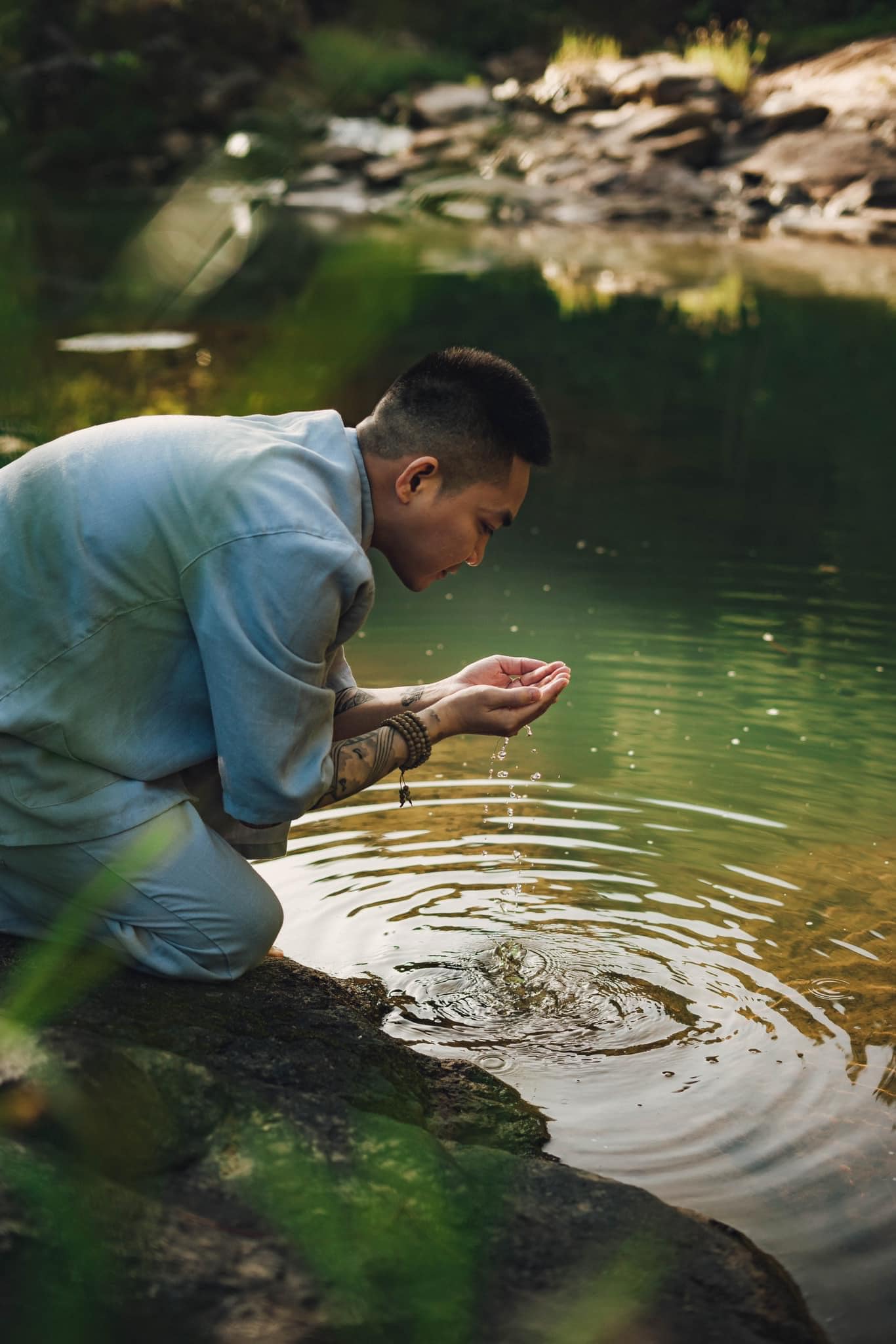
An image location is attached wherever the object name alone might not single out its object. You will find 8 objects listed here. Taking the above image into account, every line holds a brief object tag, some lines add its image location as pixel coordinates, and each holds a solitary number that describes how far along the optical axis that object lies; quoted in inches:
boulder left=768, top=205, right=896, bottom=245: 684.7
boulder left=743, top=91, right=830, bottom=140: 770.8
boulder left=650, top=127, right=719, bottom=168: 783.1
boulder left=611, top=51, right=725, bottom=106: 795.4
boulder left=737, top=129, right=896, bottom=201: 714.2
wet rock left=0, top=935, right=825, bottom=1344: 64.0
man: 84.0
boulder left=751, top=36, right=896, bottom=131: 743.1
